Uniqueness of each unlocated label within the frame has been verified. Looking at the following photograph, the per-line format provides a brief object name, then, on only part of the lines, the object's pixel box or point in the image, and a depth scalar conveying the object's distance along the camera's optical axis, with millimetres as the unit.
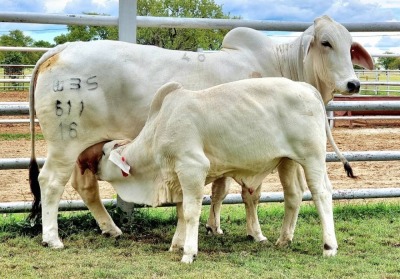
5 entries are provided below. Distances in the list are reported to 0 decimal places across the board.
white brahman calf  5148
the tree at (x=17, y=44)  34062
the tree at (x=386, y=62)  26334
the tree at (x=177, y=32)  30784
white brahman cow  5645
